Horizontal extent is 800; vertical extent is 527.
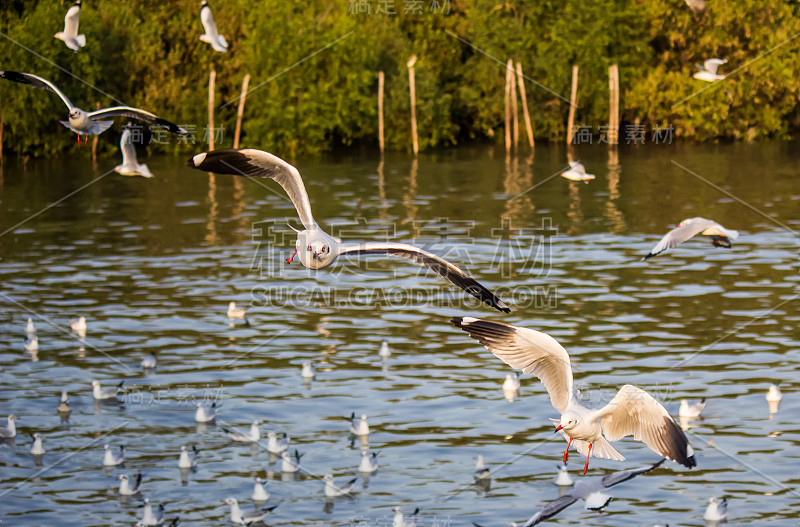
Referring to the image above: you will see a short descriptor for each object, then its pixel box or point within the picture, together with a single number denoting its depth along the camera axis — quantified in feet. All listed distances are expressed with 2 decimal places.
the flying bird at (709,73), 133.39
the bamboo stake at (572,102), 233.14
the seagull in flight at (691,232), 70.74
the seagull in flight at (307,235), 46.88
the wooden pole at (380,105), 224.12
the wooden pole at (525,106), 229.86
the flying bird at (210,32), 96.17
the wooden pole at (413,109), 223.36
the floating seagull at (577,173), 119.09
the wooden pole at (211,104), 211.80
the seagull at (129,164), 91.66
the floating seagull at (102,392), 71.77
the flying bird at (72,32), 85.25
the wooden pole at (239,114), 212.76
